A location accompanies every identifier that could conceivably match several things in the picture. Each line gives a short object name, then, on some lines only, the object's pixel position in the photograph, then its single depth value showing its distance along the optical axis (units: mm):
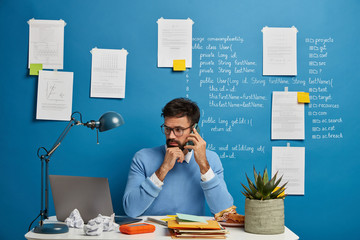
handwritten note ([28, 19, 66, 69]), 2857
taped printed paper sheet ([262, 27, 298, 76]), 2908
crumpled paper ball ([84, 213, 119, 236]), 1676
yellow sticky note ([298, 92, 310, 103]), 2908
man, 2275
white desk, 1651
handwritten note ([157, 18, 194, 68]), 2881
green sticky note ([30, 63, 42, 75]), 2848
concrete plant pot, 1729
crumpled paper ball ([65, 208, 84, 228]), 1816
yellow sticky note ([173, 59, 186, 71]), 2869
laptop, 1878
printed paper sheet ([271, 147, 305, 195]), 2885
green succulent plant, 1742
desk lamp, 1884
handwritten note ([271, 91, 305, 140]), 2900
